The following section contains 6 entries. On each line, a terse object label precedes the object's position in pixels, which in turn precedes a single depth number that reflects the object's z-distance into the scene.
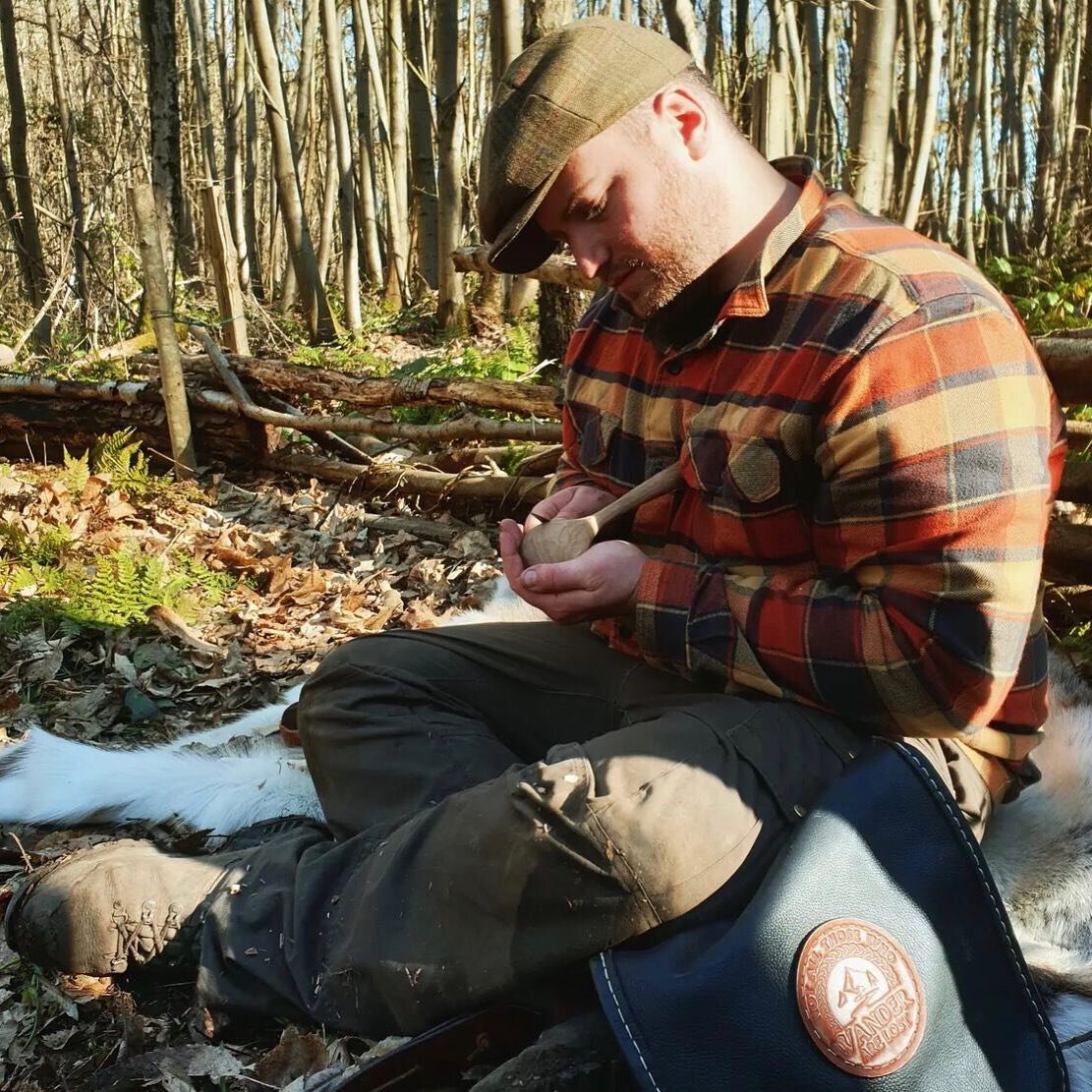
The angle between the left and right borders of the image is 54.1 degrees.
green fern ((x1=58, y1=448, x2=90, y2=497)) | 5.42
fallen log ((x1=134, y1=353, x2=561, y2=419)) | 5.32
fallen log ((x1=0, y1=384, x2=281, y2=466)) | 6.30
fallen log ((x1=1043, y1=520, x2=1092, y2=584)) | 3.39
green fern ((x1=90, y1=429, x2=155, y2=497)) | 5.66
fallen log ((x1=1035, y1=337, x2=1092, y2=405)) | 3.13
